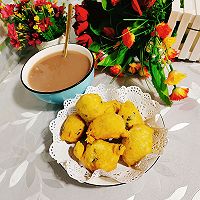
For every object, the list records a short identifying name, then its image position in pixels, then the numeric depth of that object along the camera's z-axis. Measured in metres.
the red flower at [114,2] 0.61
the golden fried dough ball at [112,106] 0.53
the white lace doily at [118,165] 0.48
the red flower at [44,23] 0.66
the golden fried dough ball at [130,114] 0.52
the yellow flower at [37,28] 0.66
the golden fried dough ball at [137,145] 0.48
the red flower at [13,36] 0.65
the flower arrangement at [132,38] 0.59
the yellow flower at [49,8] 0.68
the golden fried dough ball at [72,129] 0.53
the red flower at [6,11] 0.65
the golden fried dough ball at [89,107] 0.52
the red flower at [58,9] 0.70
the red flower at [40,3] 0.68
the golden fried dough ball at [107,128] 0.49
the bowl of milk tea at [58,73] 0.58
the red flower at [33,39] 0.68
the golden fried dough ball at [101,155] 0.47
